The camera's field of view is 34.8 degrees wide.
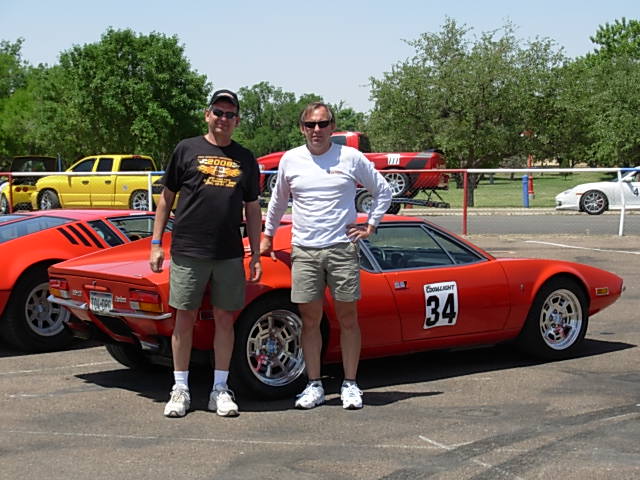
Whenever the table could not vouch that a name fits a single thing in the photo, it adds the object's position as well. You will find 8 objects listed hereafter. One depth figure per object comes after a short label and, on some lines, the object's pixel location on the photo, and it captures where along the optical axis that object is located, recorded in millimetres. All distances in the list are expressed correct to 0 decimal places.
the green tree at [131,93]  54844
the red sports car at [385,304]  6285
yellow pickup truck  25141
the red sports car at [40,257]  8180
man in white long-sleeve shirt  6145
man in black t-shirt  5953
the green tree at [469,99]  41969
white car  25047
